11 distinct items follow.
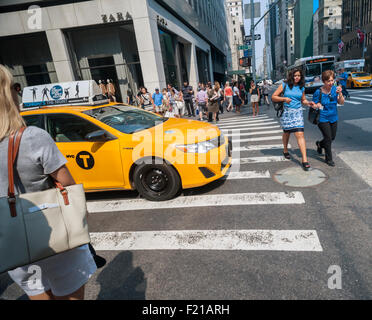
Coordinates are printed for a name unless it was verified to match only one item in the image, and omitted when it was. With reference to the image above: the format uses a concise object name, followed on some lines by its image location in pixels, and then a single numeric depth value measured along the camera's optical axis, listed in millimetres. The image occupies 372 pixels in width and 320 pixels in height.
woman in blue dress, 5242
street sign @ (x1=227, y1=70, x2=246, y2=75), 71938
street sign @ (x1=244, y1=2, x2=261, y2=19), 19047
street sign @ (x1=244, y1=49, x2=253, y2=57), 31175
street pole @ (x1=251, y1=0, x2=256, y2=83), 18930
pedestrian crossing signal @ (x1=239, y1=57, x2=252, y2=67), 24750
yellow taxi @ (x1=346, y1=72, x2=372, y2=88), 21647
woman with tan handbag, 1482
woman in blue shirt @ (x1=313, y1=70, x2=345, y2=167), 5070
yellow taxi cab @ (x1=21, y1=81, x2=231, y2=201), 4344
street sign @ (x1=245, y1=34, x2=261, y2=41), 21384
